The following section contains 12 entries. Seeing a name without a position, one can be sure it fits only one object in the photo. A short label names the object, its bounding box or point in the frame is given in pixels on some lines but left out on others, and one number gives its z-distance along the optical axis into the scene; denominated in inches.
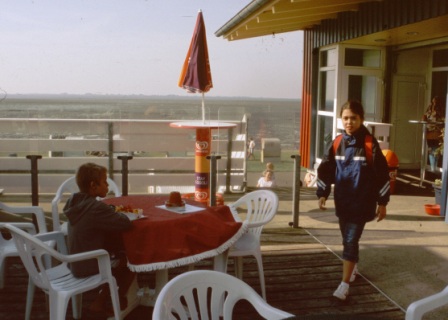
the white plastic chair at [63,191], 174.4
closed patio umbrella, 287.7
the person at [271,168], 382.3
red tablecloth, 130.2
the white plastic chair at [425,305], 88.0
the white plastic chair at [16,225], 148.9
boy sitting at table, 126.3
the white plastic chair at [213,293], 80.5
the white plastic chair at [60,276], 117.4
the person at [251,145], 1175.7
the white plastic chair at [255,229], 153.2
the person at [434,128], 374.9
